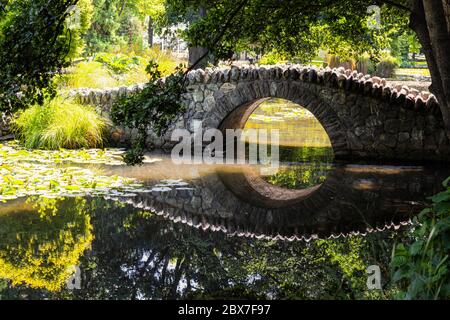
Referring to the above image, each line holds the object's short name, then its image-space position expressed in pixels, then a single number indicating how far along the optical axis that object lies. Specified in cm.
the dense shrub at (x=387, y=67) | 2887
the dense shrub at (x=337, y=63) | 2467
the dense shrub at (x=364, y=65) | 2670
